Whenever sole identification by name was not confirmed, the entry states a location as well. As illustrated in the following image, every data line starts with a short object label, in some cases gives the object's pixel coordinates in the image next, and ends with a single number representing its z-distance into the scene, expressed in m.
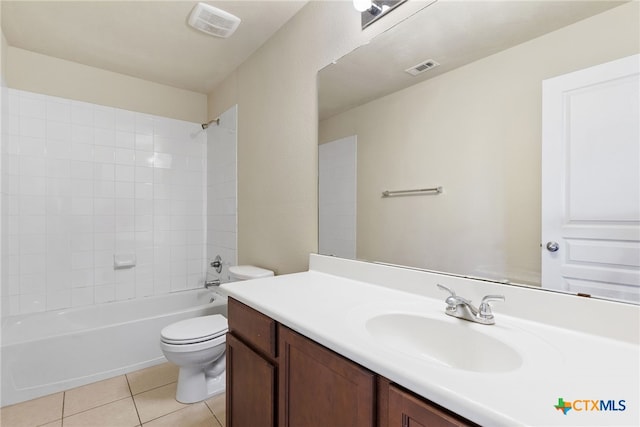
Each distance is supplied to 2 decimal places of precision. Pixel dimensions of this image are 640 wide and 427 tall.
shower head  2.84
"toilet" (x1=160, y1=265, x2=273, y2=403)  1.74
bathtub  1.85
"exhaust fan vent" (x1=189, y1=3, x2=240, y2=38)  1.78
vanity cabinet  0.63
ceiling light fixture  1.33
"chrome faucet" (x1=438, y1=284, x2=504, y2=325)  0.86
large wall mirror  0.81
